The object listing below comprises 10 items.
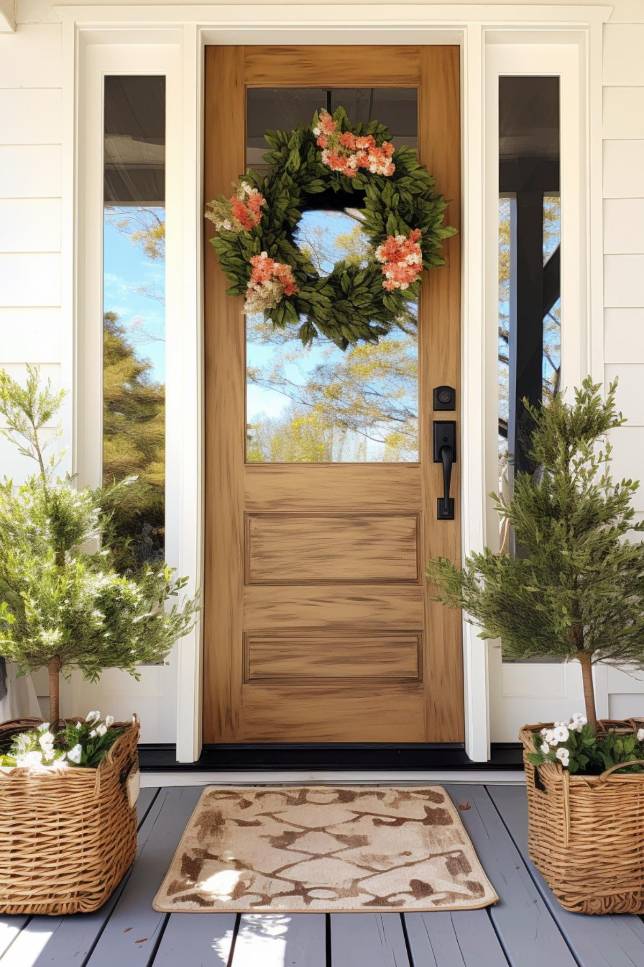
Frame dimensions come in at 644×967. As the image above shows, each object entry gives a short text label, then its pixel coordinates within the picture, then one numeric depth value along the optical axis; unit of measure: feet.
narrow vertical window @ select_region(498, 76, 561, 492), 10.00
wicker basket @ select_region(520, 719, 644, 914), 6.69
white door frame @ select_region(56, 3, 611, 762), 9.62
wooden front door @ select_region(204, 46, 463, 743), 10.02
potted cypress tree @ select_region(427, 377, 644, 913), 6.72
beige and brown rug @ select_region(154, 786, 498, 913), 6.90
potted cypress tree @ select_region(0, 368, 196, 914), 6.57
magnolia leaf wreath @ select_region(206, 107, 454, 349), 9.48
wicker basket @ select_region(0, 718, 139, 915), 6.53
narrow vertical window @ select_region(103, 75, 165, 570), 10.03
